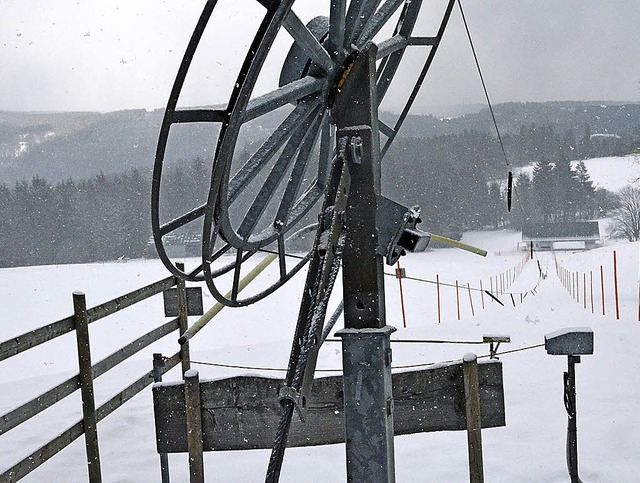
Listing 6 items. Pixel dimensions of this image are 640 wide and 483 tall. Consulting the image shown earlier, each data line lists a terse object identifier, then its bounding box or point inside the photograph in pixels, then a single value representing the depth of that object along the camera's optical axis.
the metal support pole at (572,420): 4.29
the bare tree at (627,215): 73.94
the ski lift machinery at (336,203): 2.31
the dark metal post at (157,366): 4.91
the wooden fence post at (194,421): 3.92
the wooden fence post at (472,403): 3.82
